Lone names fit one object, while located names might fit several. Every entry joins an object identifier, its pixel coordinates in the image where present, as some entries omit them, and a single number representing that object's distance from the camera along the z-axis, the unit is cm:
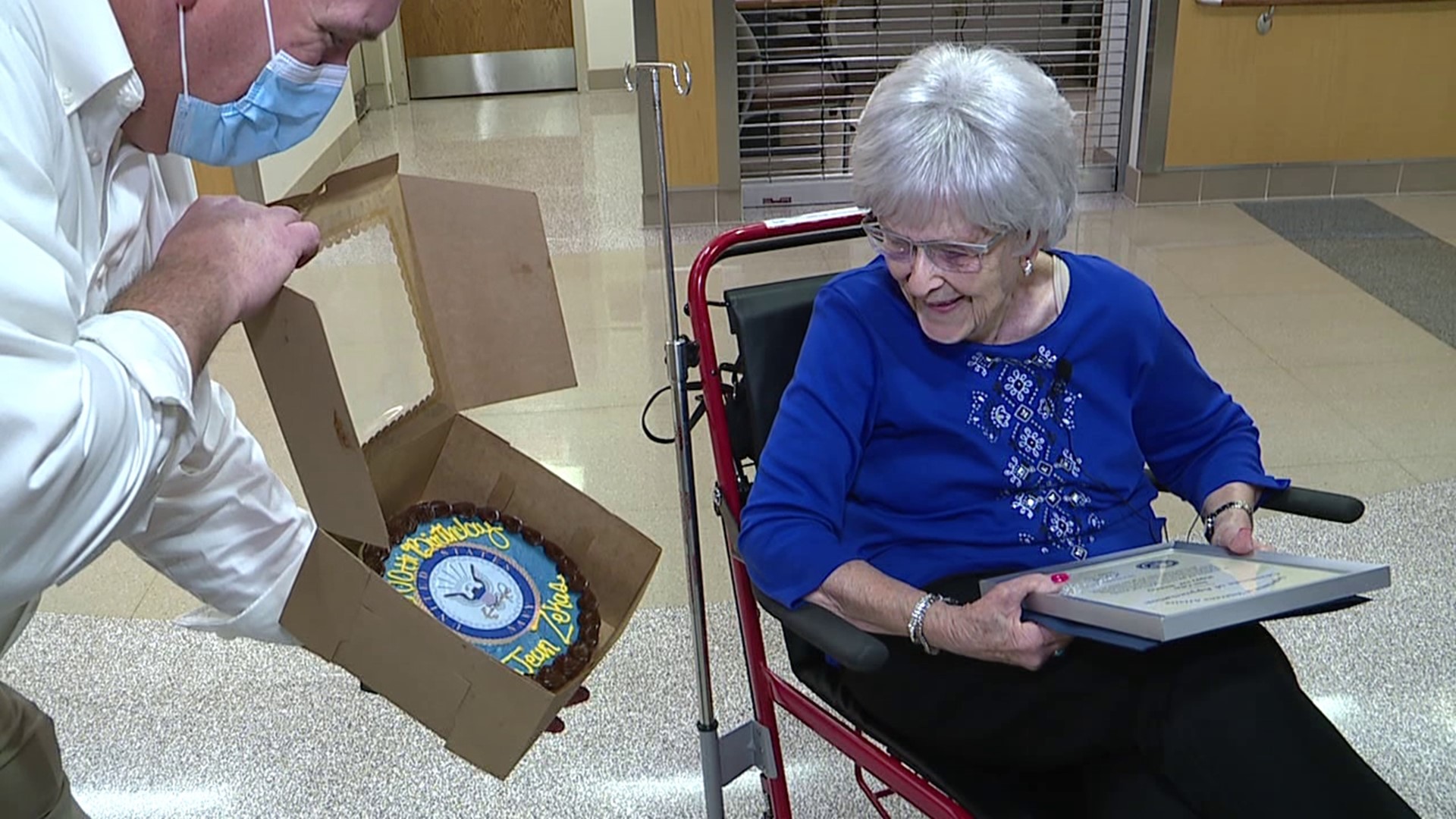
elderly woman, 130
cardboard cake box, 102
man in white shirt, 85
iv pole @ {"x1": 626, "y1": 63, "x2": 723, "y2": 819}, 159
